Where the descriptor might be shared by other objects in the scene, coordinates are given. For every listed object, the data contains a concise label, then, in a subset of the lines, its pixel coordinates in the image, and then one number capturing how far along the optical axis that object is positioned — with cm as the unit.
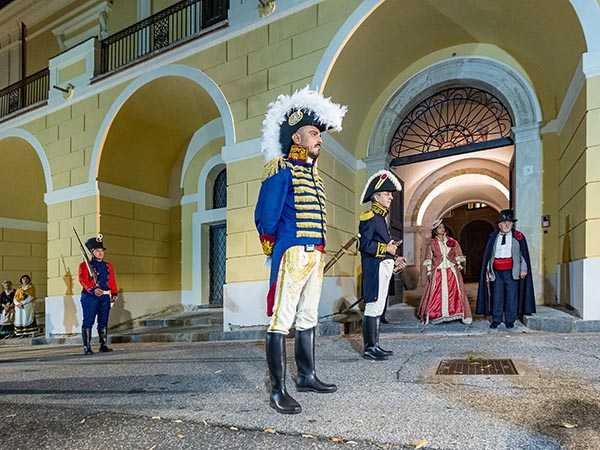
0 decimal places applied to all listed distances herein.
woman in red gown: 669
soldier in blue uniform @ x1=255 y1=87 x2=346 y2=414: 287
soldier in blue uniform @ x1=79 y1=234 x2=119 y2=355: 691
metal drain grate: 357
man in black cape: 603
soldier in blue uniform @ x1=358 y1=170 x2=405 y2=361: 436
